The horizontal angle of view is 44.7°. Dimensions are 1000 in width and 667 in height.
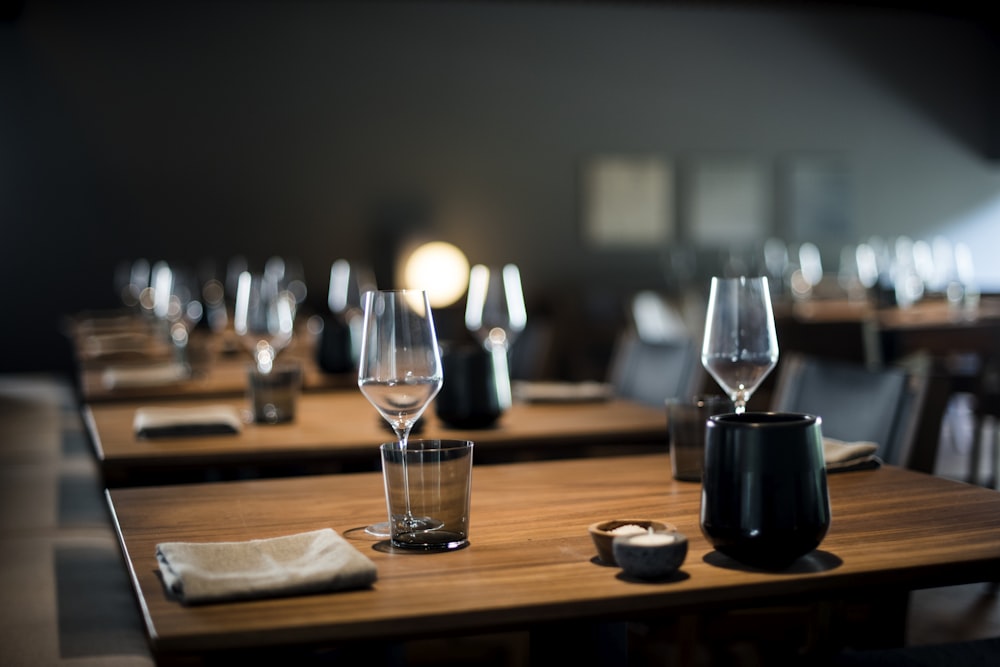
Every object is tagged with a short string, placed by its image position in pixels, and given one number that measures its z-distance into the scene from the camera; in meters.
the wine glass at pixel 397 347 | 1.33
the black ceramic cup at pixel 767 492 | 1.10
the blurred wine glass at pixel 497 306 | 2.73
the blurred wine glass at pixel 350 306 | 3.35
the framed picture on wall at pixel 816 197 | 10.42
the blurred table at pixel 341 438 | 2.00
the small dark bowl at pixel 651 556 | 1.07
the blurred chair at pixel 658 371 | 2.96
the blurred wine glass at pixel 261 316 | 2.62
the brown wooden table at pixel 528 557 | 0.98
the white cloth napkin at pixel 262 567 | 1.03
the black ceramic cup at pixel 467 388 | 2.21
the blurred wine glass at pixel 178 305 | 3.50
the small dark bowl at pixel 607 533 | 1.13
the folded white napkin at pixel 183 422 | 2.14
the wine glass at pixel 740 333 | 1.58
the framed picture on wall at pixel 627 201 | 9.79
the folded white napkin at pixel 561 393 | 2.67
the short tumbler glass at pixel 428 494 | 1.24
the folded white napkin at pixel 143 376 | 3.08
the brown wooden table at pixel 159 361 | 3.01
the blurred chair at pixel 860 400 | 1.99
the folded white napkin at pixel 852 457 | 1.67
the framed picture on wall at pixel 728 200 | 10.18
